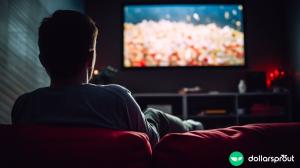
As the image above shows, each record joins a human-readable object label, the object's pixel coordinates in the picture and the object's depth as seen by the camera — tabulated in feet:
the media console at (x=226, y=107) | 14.10
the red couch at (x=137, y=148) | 2.32
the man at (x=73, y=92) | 3.06
